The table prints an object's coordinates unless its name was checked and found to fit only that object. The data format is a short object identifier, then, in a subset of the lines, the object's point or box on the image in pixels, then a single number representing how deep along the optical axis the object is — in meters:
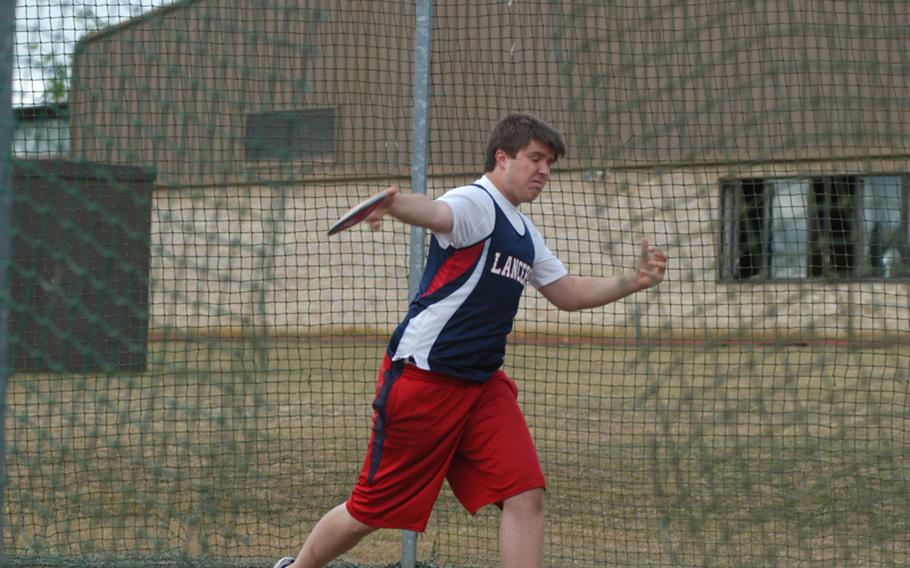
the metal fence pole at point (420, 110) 9.07
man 6.86
